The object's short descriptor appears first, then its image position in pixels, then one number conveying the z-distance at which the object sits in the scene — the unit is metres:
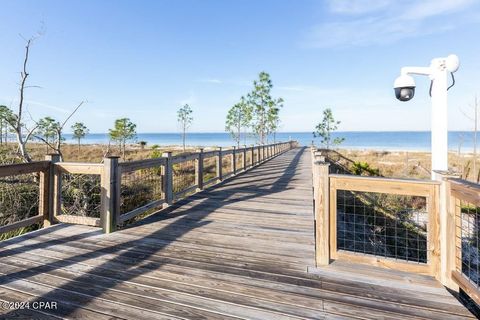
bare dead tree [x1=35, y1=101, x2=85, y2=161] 7.93
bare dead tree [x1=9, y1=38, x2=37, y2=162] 7.23
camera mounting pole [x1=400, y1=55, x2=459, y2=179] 3.33
